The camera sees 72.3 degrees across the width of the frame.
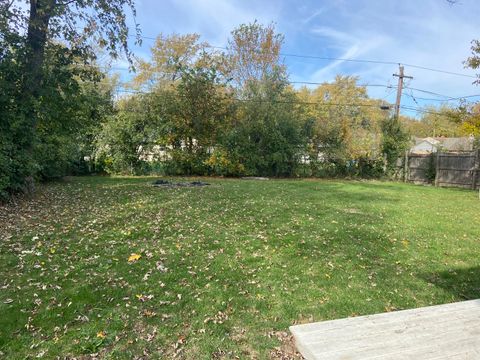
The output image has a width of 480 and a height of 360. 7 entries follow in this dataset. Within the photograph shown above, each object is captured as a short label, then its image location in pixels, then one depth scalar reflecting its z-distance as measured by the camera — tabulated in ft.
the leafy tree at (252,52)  73.77
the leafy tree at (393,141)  54.85
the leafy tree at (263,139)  51.21
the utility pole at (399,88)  62.50
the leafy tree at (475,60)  37.08
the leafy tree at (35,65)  23.38
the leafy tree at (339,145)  55.72
